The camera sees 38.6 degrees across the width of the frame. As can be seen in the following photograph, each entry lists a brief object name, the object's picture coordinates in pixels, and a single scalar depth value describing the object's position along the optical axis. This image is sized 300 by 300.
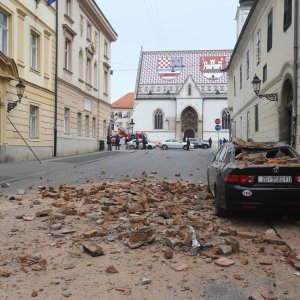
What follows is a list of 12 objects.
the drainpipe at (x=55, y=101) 26.61
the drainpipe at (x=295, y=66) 14.26
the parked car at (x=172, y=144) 57.75
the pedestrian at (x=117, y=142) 46.19
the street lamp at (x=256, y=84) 19.30
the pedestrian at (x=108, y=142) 39.86
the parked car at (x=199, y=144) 66.38
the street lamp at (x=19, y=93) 19.92
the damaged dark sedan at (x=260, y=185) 6.90
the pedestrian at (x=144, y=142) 54.50
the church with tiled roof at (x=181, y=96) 76.88
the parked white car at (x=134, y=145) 55.35
